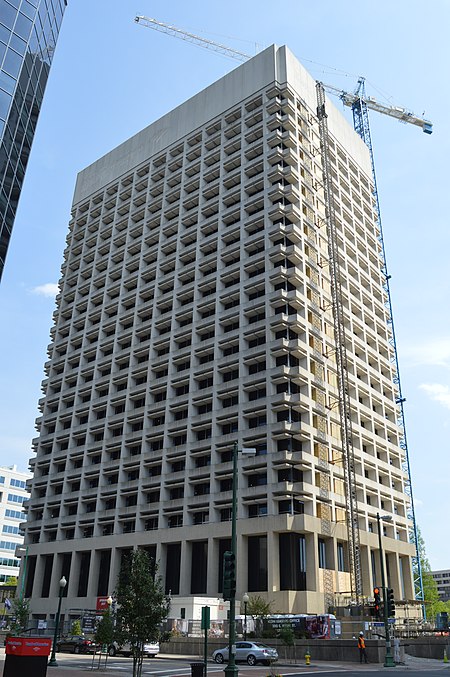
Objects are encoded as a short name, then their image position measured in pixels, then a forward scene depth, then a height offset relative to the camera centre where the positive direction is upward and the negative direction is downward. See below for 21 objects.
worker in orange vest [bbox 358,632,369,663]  39.31 -0.91
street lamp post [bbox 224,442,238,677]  21.84 -0.03
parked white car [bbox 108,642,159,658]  43.66 -1.54
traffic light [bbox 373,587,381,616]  37.94 +1.59
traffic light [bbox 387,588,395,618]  37.14 +1.72
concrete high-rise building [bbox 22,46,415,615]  64.12 +28.47
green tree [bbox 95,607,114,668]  29.93 -0.20
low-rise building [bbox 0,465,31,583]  136.38 +22.17
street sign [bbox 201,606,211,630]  24.06 +0.37
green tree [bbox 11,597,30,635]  52.97 +0.92
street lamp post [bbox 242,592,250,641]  47.28 +0.90
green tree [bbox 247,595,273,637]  49.78 +1.58
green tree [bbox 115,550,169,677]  22.98 +0.62
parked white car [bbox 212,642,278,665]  39.03 -1.36
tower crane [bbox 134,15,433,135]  121.38 +94.33
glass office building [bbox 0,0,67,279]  33.38 +27.16
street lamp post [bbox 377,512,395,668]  36.59 -0.77
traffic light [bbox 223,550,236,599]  23.90 +1.84
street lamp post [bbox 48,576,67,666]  34.72 -1.76
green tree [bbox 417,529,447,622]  102.94 +7.30
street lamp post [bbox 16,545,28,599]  79.25 +7.50
